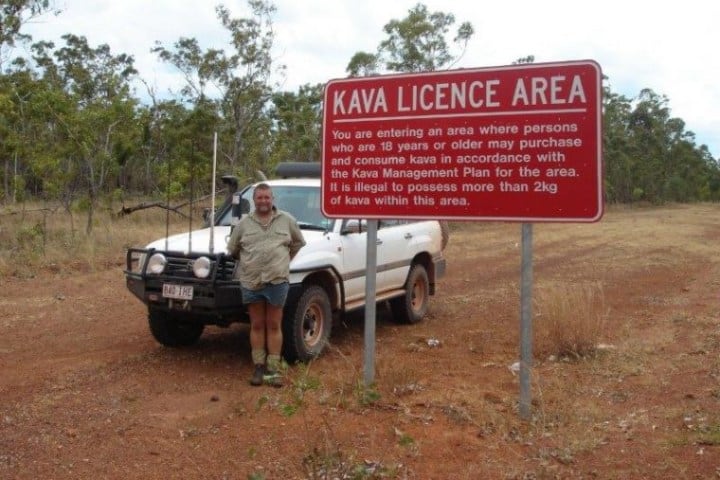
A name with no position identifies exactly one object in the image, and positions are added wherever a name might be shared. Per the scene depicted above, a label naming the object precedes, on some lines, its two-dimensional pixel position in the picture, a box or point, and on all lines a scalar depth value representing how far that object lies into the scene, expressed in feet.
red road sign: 15.74
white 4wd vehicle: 20.31
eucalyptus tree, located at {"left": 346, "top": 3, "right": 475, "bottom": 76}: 86.84
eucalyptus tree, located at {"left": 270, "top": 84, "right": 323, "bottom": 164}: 86.12
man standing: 19.30
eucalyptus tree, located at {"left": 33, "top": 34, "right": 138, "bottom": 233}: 54.80
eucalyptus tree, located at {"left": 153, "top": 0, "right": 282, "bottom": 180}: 77.46
